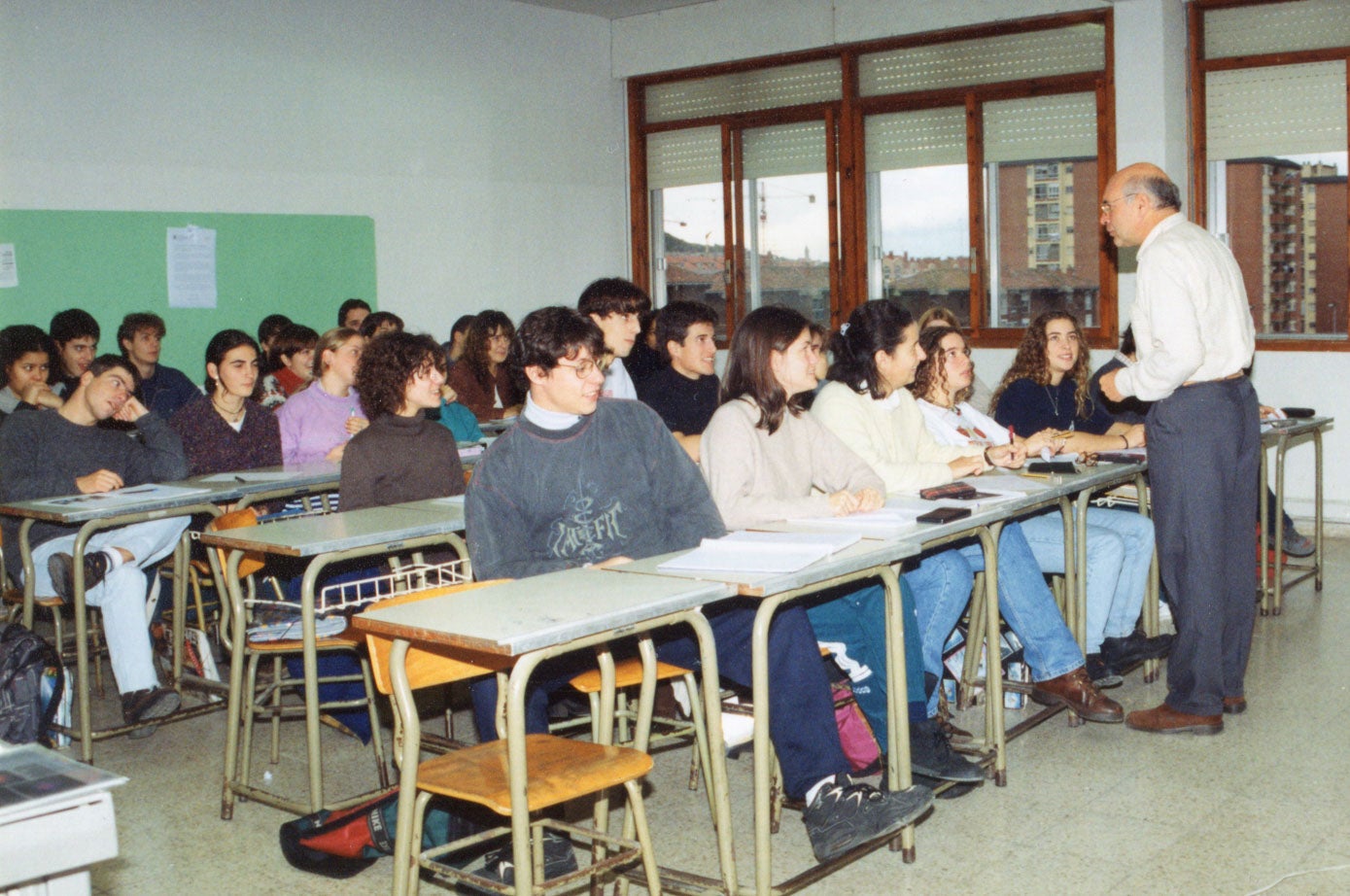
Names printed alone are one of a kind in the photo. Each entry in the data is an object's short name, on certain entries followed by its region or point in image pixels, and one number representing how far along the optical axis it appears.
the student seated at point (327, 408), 5.15
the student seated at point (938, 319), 5.06
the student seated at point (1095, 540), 4.12
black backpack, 2.89
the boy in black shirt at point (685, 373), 4.86
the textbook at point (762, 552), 2.64
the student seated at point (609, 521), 2.79
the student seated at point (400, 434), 4.05
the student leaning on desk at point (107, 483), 4.12
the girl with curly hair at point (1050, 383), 4.88
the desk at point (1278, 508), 5.04
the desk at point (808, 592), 2.51
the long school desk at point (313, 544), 3.20
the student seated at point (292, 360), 6.52
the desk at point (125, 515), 3.88
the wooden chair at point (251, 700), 3.36
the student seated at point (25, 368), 5.62
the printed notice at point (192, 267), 6.77
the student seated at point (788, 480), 3.29
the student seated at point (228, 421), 4.89
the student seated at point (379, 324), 5.92
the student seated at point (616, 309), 4.47
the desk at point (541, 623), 2.14
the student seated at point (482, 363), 6.79
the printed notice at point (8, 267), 6.17
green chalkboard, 6.29
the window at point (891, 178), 7.36
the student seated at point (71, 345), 6.20
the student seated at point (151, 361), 6.31
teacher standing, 3.74
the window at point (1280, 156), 6.64
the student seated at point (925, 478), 3.60
